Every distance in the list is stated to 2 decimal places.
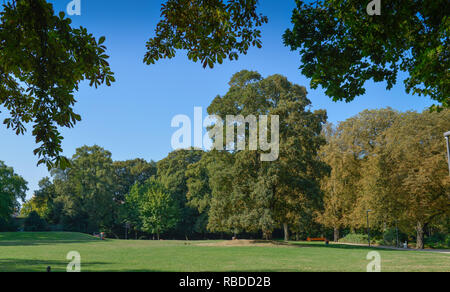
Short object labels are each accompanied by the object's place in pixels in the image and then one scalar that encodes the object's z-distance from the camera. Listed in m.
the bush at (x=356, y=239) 42.62
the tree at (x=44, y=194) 60.75
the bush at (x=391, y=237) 40.12
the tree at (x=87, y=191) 55.91
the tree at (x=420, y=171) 32.06
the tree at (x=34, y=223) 52.97
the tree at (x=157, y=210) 54.28
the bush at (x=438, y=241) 36.06
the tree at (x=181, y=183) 58.91
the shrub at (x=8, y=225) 52.34
